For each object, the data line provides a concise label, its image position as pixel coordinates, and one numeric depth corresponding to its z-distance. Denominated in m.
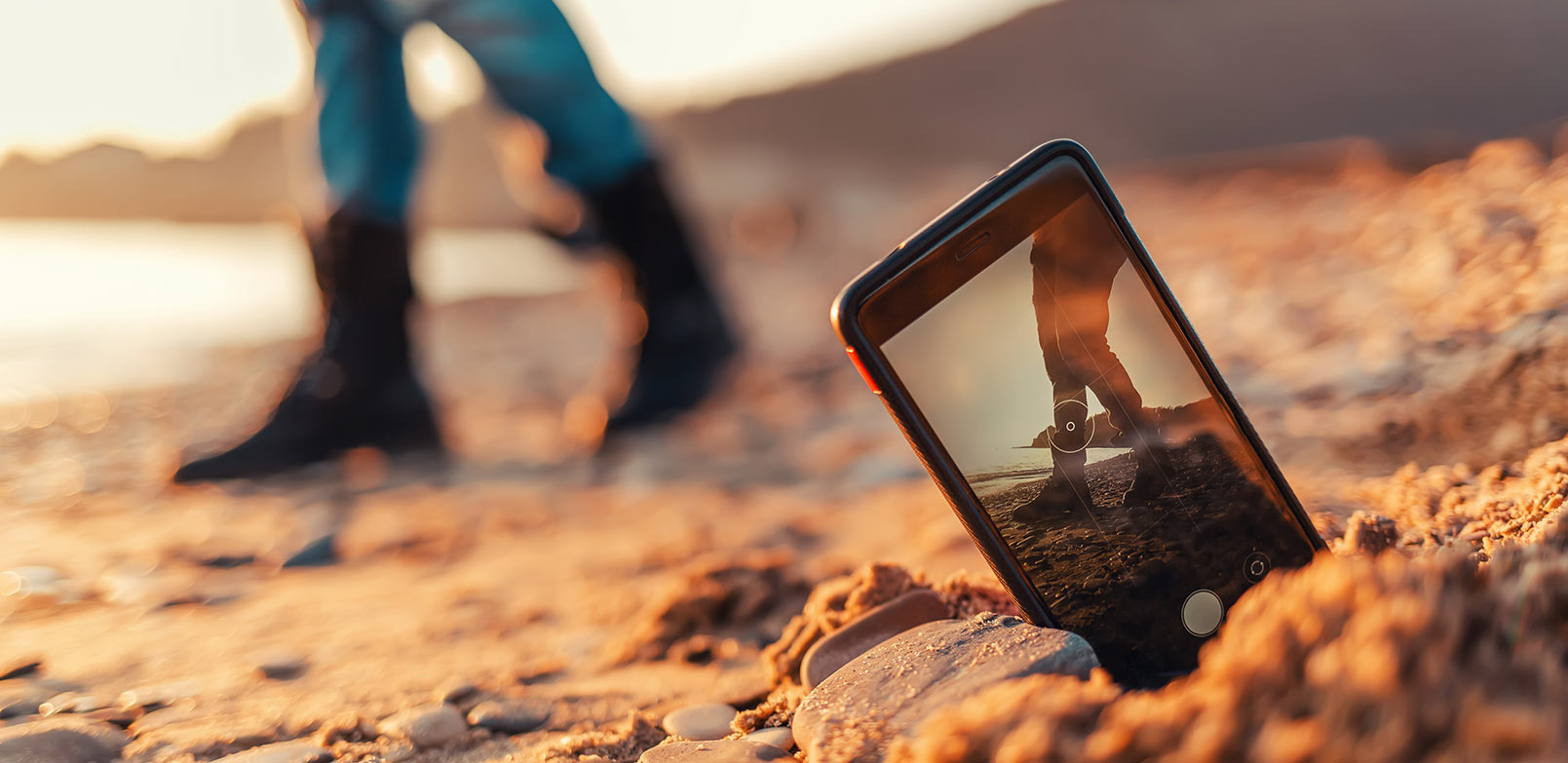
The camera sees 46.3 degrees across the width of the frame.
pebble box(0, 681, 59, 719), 0.52
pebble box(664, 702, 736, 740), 0.49
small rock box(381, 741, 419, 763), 0.48
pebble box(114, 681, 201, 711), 0.53
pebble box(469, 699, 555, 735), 0.50
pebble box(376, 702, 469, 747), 0.49
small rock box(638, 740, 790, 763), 0.44
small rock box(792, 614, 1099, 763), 0.43
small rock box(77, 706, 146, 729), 0.51
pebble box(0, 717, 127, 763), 0.48
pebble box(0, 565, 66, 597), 0.68
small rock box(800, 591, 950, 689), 0.49
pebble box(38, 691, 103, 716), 0.52
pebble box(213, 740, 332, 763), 0.48
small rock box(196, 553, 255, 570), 0.74
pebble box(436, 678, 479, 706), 0.52
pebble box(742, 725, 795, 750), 0.46
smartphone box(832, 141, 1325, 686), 0.47
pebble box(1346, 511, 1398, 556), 0.49
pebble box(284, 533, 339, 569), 0.74
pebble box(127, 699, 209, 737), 0.51
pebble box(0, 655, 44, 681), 0.56
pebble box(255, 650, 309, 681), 0.57
